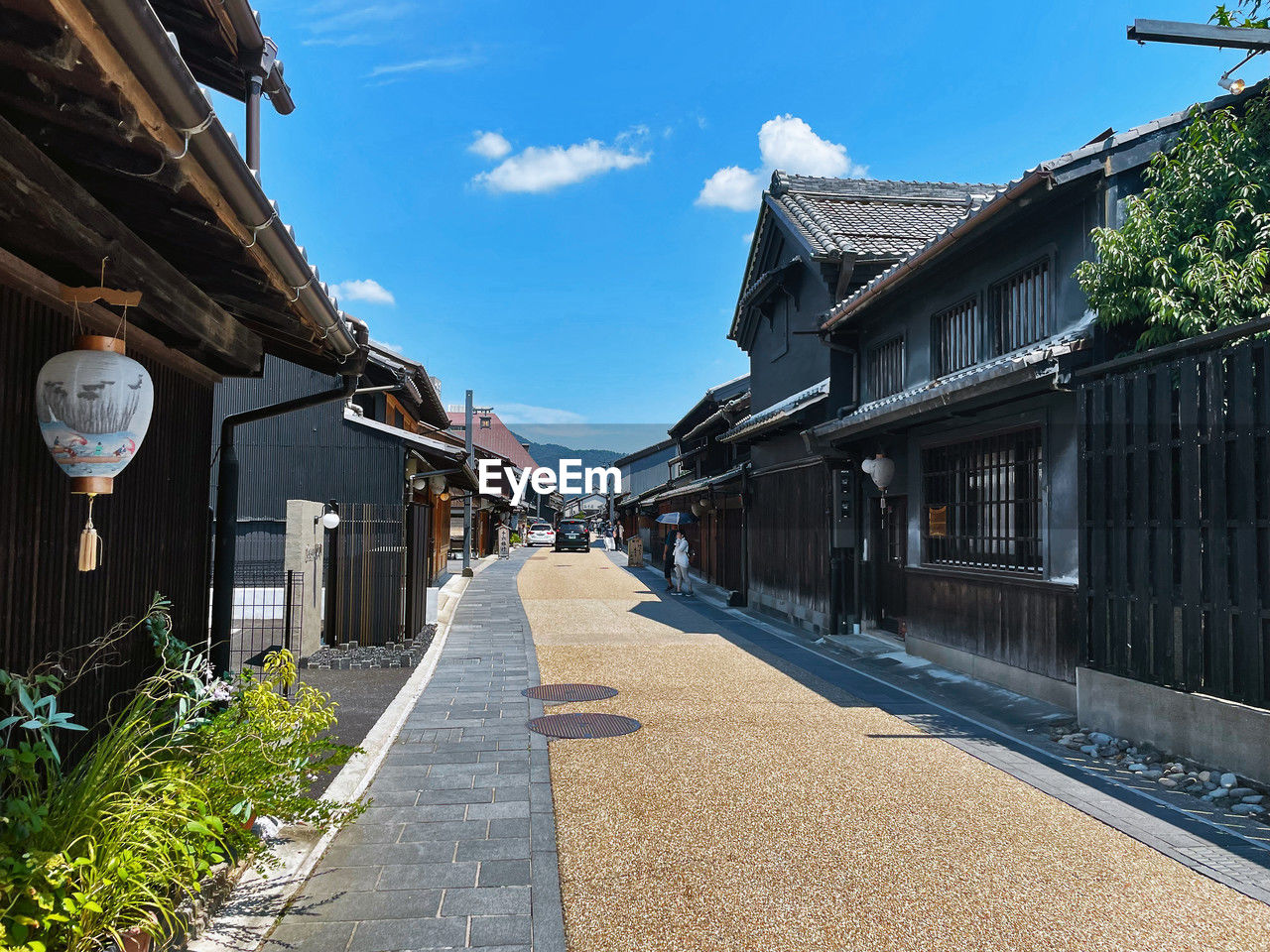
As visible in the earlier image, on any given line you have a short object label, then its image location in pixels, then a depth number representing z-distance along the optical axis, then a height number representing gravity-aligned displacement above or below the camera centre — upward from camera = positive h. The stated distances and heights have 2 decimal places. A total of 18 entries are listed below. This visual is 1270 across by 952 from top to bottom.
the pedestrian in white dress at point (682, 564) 22.72 -1.13
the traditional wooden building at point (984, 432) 8.58 +1.23
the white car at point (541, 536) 62.00 -1.17
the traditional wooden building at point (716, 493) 22.22 +0.94
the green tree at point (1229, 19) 7.84 +4.74
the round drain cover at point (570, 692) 9.60 -2.00
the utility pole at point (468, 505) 29.84 +0.55
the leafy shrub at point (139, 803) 2.94 -1.23
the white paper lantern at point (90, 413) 3.54 +0.44
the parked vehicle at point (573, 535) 51.91 -0.89
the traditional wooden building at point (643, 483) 45.50 +2.91
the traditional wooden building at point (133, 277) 2.54 +1.16
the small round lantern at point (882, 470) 12.76 +0.83
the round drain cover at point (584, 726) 7.91 -1.98
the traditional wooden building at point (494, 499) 41.78 +1.73
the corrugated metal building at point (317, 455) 18.91 +1.43
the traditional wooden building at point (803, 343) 15.20 +4.01
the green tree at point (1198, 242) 7.38 +2.59
